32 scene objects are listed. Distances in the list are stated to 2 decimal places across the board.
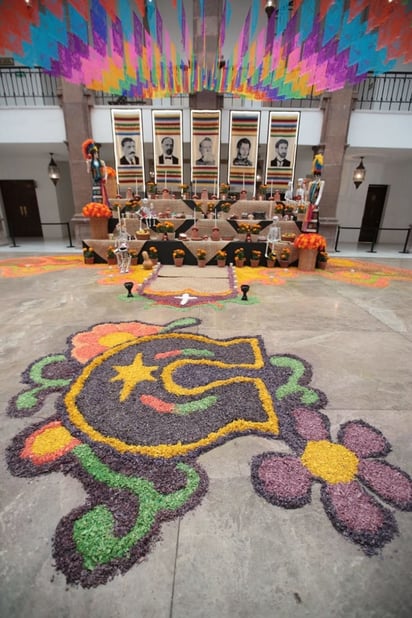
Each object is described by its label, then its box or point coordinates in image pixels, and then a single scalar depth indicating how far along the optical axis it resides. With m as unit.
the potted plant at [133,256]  6.66
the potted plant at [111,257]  6.76
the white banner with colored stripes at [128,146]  9.27
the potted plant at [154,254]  6.54
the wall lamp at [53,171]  10.51
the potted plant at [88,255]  6.88
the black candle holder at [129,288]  4.38
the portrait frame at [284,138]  9.15
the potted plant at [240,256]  6.73
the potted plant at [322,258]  6.83
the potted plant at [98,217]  6.97
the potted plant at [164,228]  6.95
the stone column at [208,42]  8.78
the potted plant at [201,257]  6.57
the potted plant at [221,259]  6.64
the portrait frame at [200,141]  9.23
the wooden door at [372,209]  12.72
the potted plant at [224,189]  9.15
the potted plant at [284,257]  6.76
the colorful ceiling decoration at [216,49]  4.31
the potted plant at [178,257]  6.52
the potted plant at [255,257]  6.73
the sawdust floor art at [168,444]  1.36
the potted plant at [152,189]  8.87
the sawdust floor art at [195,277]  4.61
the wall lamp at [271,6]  6.76
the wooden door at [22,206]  12.78
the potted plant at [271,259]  6.73
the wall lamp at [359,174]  10.28
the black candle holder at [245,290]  4.36
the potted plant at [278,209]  8.16
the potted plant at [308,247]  6.48
